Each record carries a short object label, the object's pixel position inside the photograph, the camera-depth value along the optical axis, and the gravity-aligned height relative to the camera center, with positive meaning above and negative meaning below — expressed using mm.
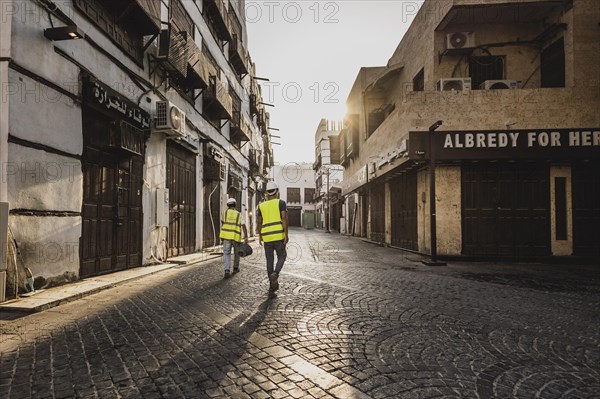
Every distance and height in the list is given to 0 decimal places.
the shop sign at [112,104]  6855 +2211
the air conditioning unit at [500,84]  12359 +4282
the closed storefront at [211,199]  15266 +383
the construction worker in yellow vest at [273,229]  6293 -378
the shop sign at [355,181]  20984 +1842
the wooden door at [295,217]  64625 -1679
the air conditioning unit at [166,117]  9766 +2493
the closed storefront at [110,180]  7105 +629
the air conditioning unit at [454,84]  12508 +4396
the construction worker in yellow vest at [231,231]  8203 -535
